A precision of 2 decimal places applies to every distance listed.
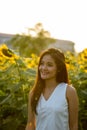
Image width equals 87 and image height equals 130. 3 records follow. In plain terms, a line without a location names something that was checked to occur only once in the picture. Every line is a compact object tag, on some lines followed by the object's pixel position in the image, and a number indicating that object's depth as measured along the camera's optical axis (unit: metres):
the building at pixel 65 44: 39.41
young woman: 2.25
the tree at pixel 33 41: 22.89
